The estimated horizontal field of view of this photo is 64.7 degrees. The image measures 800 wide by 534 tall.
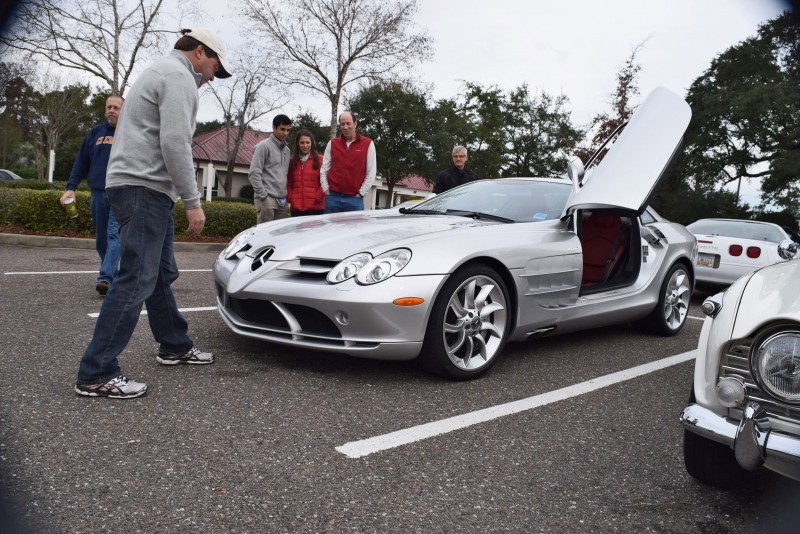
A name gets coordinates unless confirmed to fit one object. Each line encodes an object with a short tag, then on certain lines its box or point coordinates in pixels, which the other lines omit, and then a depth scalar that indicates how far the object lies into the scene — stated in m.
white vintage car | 1.95
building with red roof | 42.09
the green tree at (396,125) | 29.95
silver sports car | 3.34
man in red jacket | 6.70
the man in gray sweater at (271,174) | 6.77
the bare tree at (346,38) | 24.67
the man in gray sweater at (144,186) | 2.97
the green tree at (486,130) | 38.56
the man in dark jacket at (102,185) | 5.50
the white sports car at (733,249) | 7.61
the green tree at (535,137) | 41.62
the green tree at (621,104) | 28.97
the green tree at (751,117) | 25.34
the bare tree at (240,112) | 33.27
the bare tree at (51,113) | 33.72
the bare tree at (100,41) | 19.11
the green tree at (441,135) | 31.52
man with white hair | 7.52
